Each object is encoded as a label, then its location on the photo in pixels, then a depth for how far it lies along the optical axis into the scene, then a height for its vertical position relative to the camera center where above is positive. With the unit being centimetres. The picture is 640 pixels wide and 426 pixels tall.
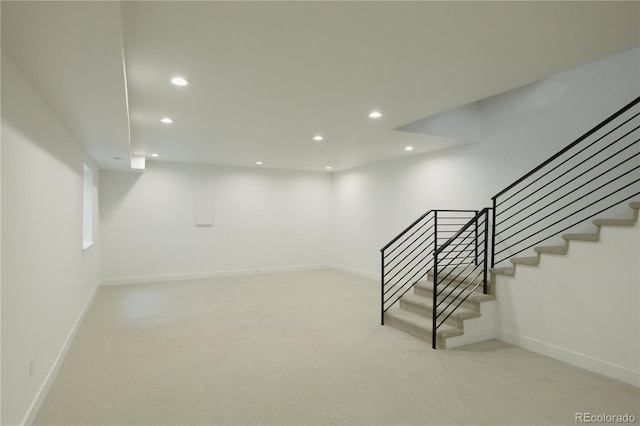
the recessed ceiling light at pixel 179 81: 294 +112
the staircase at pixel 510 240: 374 -37
